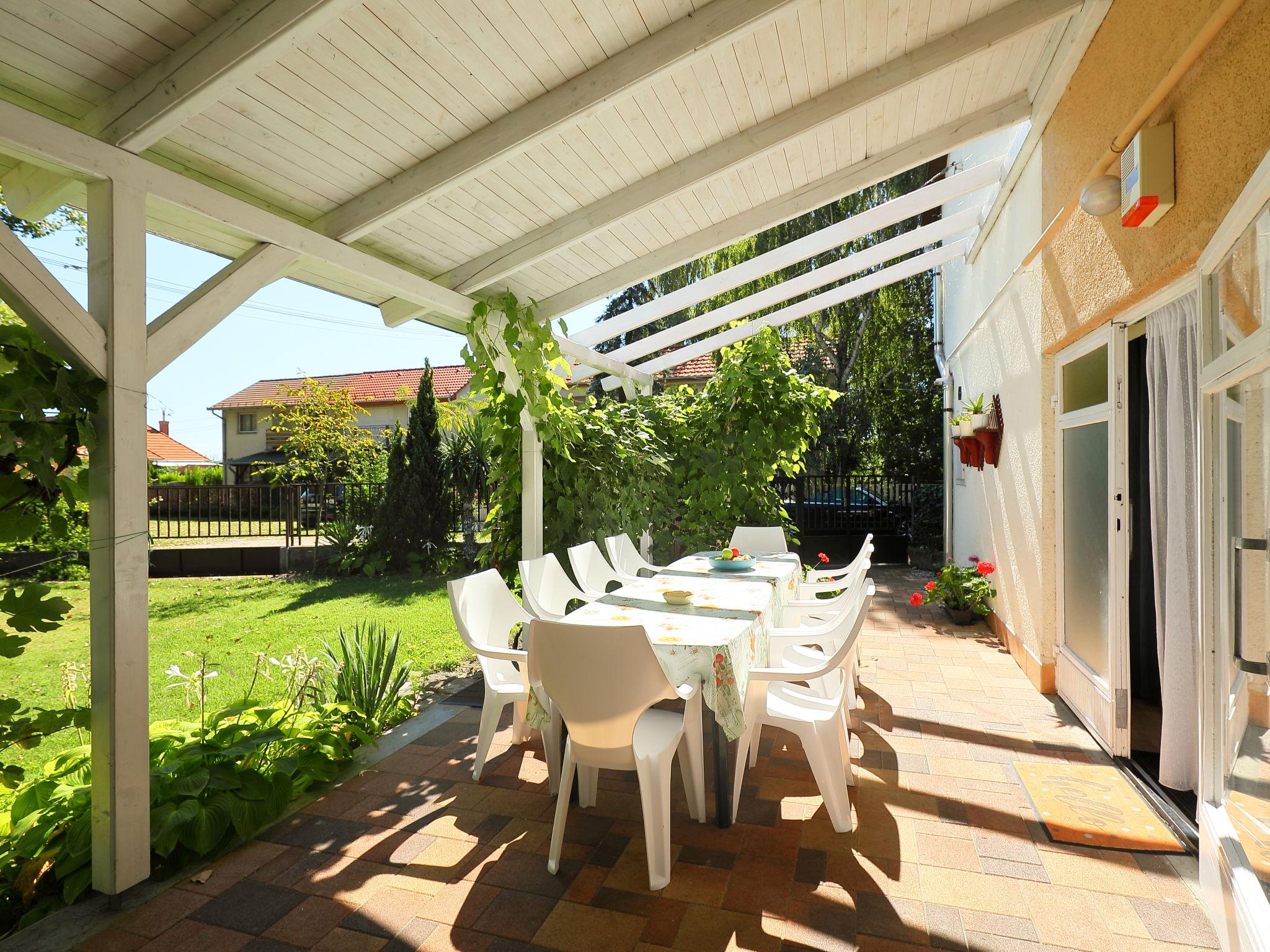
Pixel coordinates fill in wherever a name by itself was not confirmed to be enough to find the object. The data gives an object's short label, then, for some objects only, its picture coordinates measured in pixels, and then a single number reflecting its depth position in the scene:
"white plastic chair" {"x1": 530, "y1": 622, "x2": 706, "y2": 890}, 2.13
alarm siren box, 2.45
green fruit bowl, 4.34
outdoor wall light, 2.81
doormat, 2.48
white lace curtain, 2.63
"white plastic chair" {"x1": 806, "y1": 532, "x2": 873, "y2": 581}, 5.05
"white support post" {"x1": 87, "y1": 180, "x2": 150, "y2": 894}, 2.14
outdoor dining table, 2.46
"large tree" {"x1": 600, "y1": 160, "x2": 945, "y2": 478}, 11.90
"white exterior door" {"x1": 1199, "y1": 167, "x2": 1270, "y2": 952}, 1.70
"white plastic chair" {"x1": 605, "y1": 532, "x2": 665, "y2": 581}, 5.00
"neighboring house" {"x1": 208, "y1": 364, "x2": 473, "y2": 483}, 20.75
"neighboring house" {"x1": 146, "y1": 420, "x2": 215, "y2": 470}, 22.58
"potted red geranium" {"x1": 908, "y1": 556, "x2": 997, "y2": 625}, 5.97
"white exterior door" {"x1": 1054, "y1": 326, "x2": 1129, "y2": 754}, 3.18
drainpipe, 8.66
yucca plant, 3.55
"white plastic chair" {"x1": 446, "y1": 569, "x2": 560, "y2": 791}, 2.94
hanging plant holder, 5.61
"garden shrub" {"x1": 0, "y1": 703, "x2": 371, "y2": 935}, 2.25
